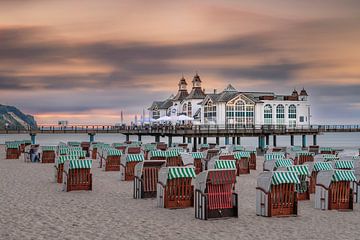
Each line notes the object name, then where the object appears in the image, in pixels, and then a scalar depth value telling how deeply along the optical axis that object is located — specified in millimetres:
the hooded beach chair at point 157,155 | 22359
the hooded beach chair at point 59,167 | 19562
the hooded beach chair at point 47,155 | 31500
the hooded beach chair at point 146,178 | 15480
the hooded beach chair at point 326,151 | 32969
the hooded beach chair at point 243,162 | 24302
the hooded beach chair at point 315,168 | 16891
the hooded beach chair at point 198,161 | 23109
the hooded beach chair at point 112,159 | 25656
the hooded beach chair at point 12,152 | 35969
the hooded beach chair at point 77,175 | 16953
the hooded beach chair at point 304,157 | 24897
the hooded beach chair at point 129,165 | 20953
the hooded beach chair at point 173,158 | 22952
